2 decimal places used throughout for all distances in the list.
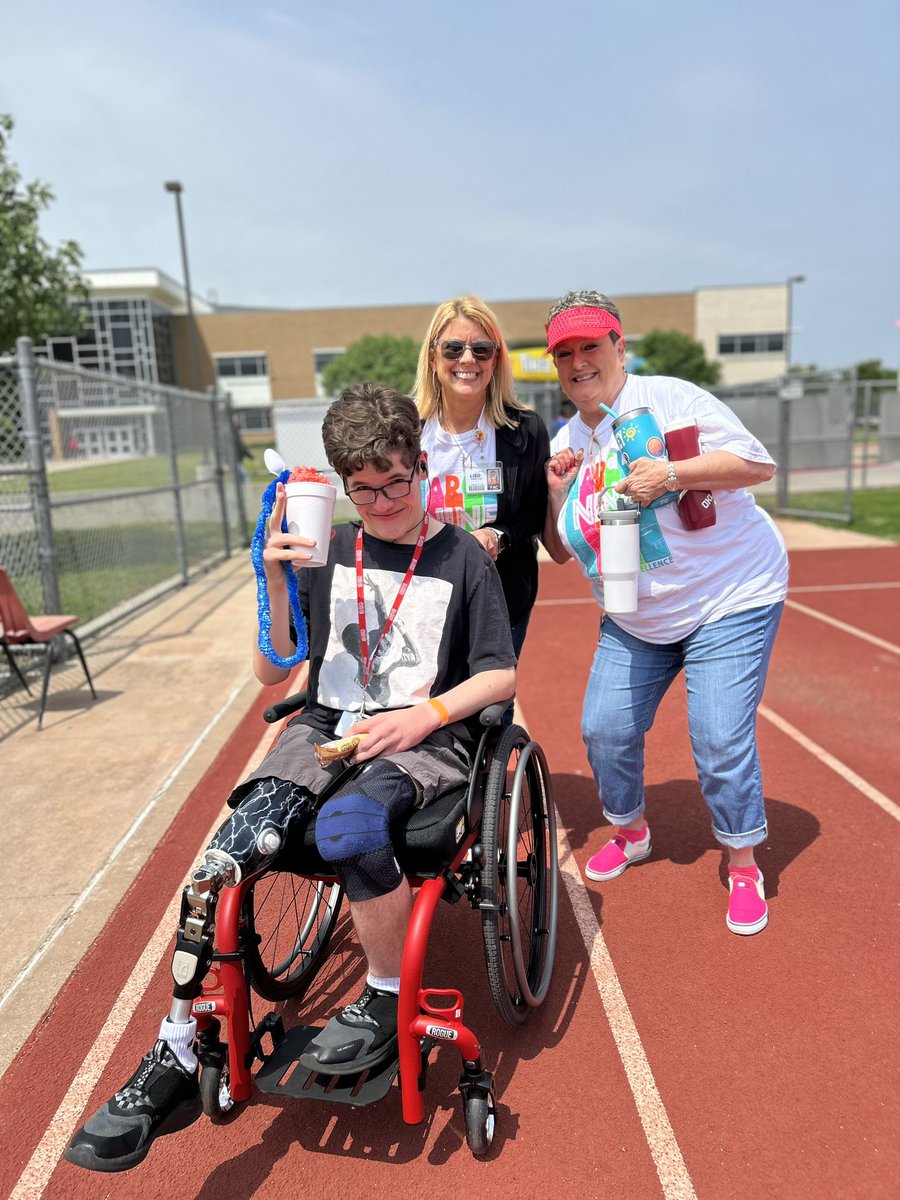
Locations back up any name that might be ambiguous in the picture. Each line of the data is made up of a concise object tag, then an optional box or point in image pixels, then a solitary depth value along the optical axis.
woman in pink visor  2.52
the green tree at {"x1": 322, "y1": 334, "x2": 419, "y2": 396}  41.28
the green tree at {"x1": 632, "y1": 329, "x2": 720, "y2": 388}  43.62
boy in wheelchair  1.79
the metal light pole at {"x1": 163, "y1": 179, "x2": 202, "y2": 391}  22.12
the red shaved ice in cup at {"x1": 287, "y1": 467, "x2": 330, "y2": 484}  2.10
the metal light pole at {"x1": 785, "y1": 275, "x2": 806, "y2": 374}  47.62
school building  48.59
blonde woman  2.77
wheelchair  1.82
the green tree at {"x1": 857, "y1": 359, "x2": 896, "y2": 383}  59.50
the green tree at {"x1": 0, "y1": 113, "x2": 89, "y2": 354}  9.37
